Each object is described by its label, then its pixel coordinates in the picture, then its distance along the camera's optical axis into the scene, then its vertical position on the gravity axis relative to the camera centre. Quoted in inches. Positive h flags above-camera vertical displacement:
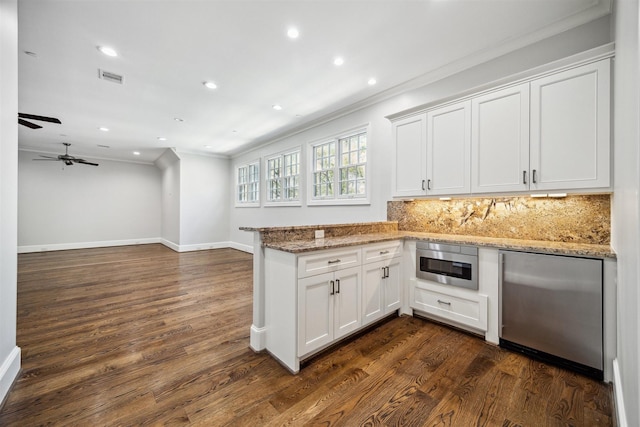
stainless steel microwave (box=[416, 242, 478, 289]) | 99.7 -20.8
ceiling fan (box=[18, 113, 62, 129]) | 92.5 +37.1
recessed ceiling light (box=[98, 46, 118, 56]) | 109.1 +67.7
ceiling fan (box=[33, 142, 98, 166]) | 258.7 +58.5
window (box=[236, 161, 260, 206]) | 279.6 +30.5
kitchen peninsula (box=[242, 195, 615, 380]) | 79.3 -23.1
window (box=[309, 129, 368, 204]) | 170.7 +29.3
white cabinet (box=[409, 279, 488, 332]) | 97.7 -36.4
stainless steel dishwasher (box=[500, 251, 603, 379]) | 76.0 -30.2
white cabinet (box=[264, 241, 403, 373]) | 79.1 -28.2
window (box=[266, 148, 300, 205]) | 227.3 +30.8
